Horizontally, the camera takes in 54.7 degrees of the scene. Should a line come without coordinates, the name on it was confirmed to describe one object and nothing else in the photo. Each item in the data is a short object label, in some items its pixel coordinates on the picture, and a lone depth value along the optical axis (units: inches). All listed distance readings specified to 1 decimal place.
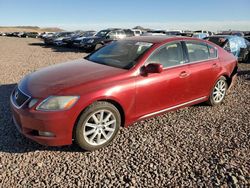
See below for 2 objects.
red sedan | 125.0
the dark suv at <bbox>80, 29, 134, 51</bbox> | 649.6
